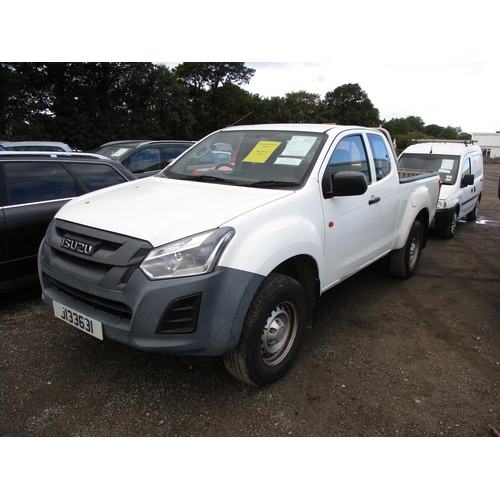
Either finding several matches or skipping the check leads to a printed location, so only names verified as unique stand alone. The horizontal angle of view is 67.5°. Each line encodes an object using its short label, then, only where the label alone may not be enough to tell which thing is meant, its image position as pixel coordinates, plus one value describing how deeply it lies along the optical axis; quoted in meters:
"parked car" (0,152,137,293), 3.46
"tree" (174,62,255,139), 35.21
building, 68.81
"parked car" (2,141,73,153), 8.10
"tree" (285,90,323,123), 61.32
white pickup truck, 2.07
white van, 7.12
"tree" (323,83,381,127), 65.88
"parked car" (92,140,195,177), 7.70
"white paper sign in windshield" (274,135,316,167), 3.01
